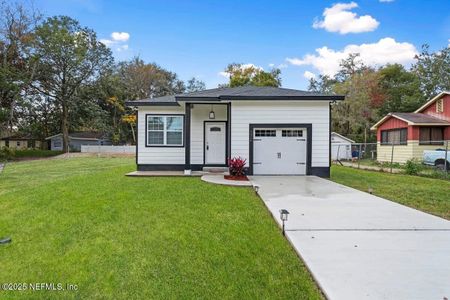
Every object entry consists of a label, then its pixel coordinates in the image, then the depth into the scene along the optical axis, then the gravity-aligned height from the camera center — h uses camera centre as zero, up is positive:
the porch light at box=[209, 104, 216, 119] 11.67 +1.18
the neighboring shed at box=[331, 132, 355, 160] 22.64 -0.29
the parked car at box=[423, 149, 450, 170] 13.72 -0.62
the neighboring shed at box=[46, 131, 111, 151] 37.81 +0.32
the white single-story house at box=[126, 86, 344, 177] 10.41 +0.58
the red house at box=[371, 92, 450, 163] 17.08 +0.98
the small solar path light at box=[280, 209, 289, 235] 4.29 -1.09
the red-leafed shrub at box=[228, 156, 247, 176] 9.42 -0.77
